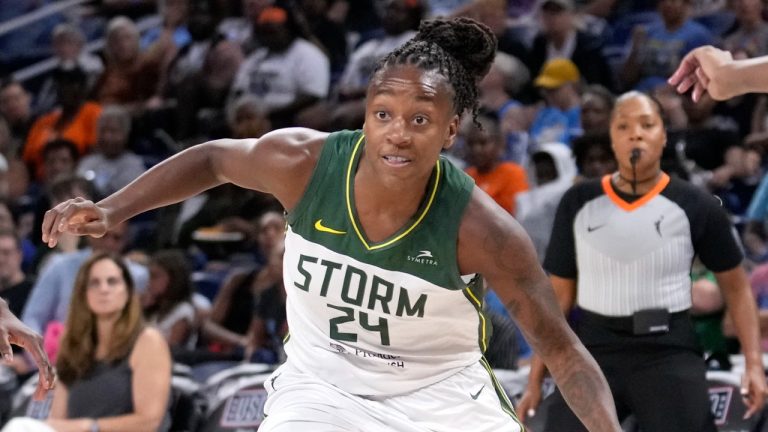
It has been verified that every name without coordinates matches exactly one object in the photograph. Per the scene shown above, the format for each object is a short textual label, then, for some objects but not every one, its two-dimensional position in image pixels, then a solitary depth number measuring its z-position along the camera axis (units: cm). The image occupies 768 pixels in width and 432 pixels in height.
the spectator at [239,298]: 1559
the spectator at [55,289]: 1537
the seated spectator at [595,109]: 1581
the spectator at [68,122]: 2089
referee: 1055
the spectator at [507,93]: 1706
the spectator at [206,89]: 2069
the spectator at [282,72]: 1937
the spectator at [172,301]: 1551
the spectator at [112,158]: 1937
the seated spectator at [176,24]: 2225
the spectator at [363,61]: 1844
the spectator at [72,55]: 2231
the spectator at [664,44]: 1734
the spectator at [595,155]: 1476
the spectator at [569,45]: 1800
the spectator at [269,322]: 1429
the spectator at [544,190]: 1501
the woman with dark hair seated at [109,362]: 1261
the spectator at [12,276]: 1612
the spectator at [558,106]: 1716
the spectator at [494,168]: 1591
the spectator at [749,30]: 1658
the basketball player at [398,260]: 730
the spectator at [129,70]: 2175
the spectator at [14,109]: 2205
